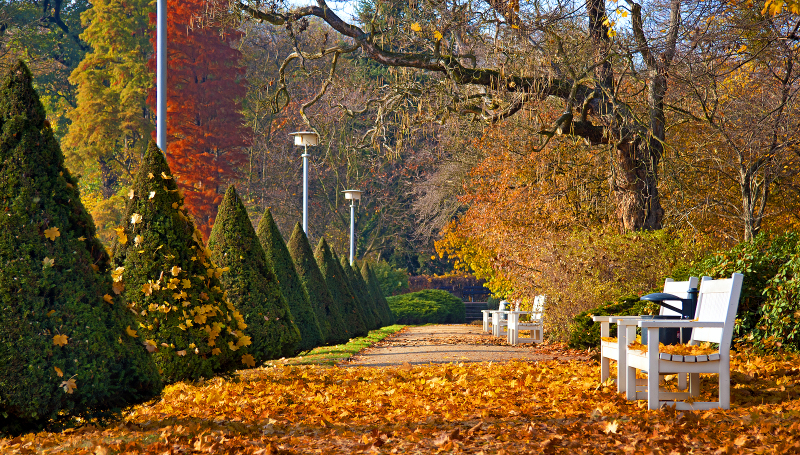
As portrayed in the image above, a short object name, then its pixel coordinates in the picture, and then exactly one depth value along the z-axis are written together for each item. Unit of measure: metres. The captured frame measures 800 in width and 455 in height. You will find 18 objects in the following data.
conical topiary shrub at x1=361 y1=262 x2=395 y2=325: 46.87
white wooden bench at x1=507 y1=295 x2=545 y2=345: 28.19
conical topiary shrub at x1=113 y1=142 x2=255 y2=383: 13.02
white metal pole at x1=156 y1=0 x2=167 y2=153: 16.48
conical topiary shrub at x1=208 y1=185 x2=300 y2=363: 16.73
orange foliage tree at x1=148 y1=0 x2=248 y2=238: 54.06
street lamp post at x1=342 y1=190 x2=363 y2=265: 46.27
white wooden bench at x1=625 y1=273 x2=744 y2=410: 10.20
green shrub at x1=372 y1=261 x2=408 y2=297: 65.81
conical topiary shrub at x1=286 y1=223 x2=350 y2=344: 26.00
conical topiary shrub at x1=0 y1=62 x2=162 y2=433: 9.02
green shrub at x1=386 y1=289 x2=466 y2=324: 58.94
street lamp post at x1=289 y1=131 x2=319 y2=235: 33.03
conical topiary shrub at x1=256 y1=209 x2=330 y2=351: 21.64
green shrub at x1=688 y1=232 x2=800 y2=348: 14.62
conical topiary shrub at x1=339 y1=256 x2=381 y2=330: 37.34
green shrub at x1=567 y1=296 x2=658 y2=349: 18.48
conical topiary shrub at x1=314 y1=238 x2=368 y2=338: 30.16
